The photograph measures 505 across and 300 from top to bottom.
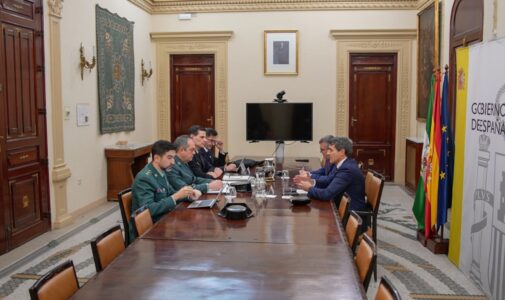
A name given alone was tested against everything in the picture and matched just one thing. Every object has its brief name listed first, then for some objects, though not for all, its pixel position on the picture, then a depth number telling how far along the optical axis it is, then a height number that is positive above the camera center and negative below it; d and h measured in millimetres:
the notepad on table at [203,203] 3630 -682
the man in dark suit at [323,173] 4674 -632
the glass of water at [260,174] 4441 -575
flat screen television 8625 -196
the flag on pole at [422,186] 5086 -788
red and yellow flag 4816 -509
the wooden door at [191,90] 9562 +400
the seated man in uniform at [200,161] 5497 -580
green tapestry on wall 7298 +612
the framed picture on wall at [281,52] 9219 +1083
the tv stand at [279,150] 7316 -614
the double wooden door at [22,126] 5090 -157
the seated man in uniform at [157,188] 3648 -588
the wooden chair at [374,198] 4461 -809
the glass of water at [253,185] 4127 -628
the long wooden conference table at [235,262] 2053 -725
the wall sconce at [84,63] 6680 +656
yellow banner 4371 -357
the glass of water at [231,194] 3907 -660
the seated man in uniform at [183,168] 4565 -551
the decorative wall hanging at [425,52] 7956 +962
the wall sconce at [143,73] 8945 +695
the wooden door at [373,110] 9242 +9
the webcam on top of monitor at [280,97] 8688 +237
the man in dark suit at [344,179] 4254 -599
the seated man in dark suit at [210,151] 6464 -525
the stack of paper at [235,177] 4899 -661
